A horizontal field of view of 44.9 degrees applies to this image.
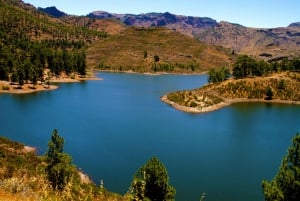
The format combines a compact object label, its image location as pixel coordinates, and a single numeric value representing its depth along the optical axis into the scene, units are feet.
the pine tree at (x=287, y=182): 101.35
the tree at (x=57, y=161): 134.92
